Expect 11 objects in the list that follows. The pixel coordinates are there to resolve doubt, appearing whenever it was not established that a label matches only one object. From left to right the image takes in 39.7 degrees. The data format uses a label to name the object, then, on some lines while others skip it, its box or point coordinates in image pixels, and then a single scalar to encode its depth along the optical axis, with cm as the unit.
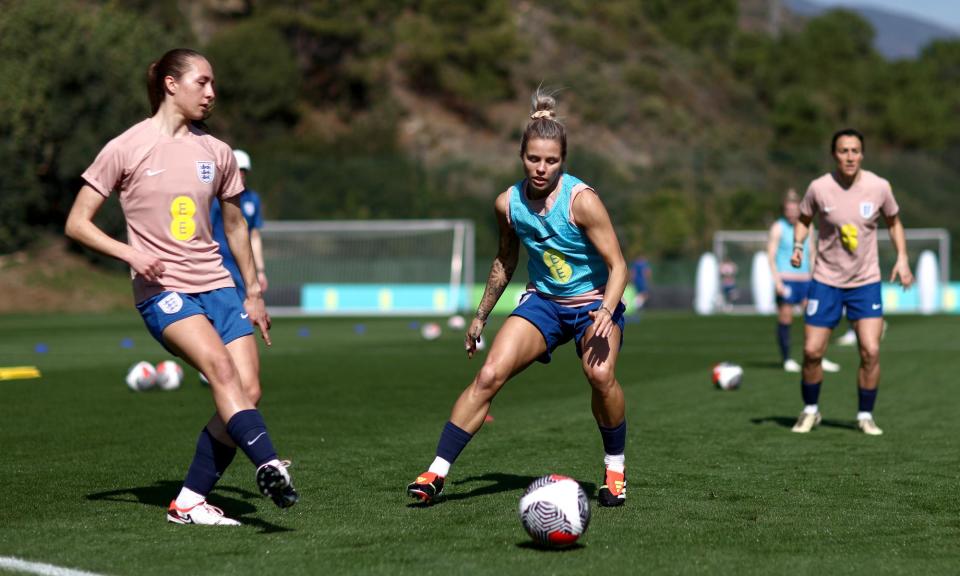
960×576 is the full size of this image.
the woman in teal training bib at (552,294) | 666
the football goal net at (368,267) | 3734
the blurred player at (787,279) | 1593
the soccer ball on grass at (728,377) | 1382
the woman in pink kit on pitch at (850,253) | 994
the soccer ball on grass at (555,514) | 575
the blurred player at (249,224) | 1174
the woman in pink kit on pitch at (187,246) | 607
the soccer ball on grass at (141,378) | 1371
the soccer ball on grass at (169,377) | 1386
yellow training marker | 1545
